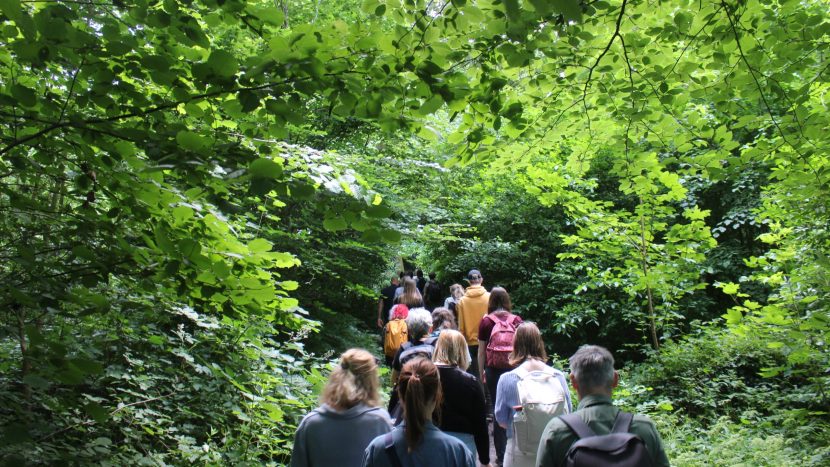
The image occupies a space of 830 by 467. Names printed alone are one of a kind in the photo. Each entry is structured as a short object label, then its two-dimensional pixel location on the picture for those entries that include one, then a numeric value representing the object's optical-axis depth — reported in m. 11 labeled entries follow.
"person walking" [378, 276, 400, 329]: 11.67
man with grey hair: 2.91
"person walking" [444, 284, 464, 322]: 10.25
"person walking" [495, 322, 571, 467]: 4.43
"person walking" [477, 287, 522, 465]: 6.15
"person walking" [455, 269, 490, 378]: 7.89
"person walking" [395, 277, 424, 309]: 8.18
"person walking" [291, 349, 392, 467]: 3.24
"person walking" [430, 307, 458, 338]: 6.39
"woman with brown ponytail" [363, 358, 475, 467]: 2.85
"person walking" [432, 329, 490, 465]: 4.21
